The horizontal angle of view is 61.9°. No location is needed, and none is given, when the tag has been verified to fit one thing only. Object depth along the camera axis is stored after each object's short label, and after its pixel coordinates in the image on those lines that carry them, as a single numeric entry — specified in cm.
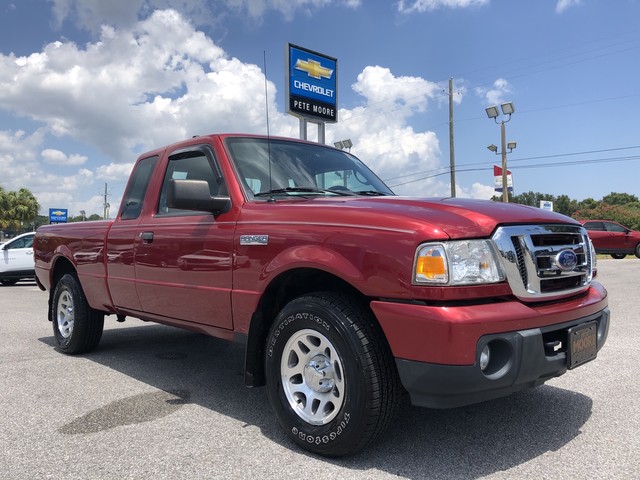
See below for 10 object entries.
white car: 1509
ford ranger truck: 255
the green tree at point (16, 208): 5304
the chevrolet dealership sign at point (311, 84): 1584
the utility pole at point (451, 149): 2891
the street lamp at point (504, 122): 2810
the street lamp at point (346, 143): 3180
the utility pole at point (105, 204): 8180
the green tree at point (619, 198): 8392
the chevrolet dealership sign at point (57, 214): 4206
